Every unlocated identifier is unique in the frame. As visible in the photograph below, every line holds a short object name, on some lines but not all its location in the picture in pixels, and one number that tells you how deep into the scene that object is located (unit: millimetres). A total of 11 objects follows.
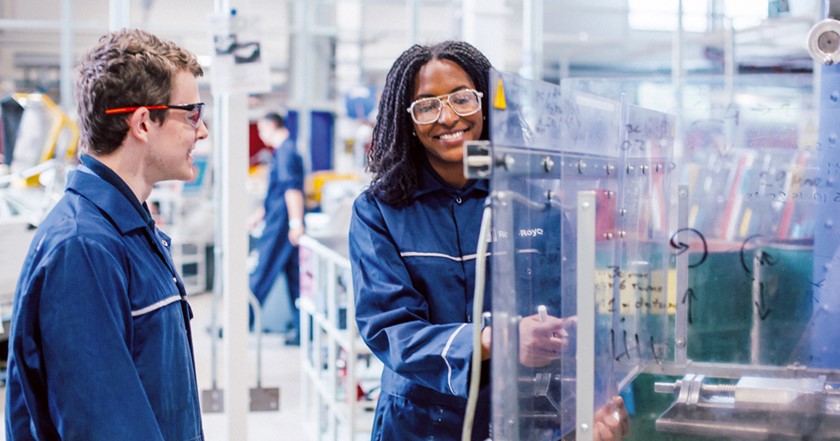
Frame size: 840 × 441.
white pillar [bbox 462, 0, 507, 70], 5754
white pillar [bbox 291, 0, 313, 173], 11742
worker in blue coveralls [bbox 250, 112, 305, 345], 7115
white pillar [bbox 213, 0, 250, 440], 3426
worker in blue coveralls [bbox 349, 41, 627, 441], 1914
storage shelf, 3855
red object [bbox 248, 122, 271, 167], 15652
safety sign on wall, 3359
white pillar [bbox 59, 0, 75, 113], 10220
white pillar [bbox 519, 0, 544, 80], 5617
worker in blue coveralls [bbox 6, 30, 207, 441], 1570
